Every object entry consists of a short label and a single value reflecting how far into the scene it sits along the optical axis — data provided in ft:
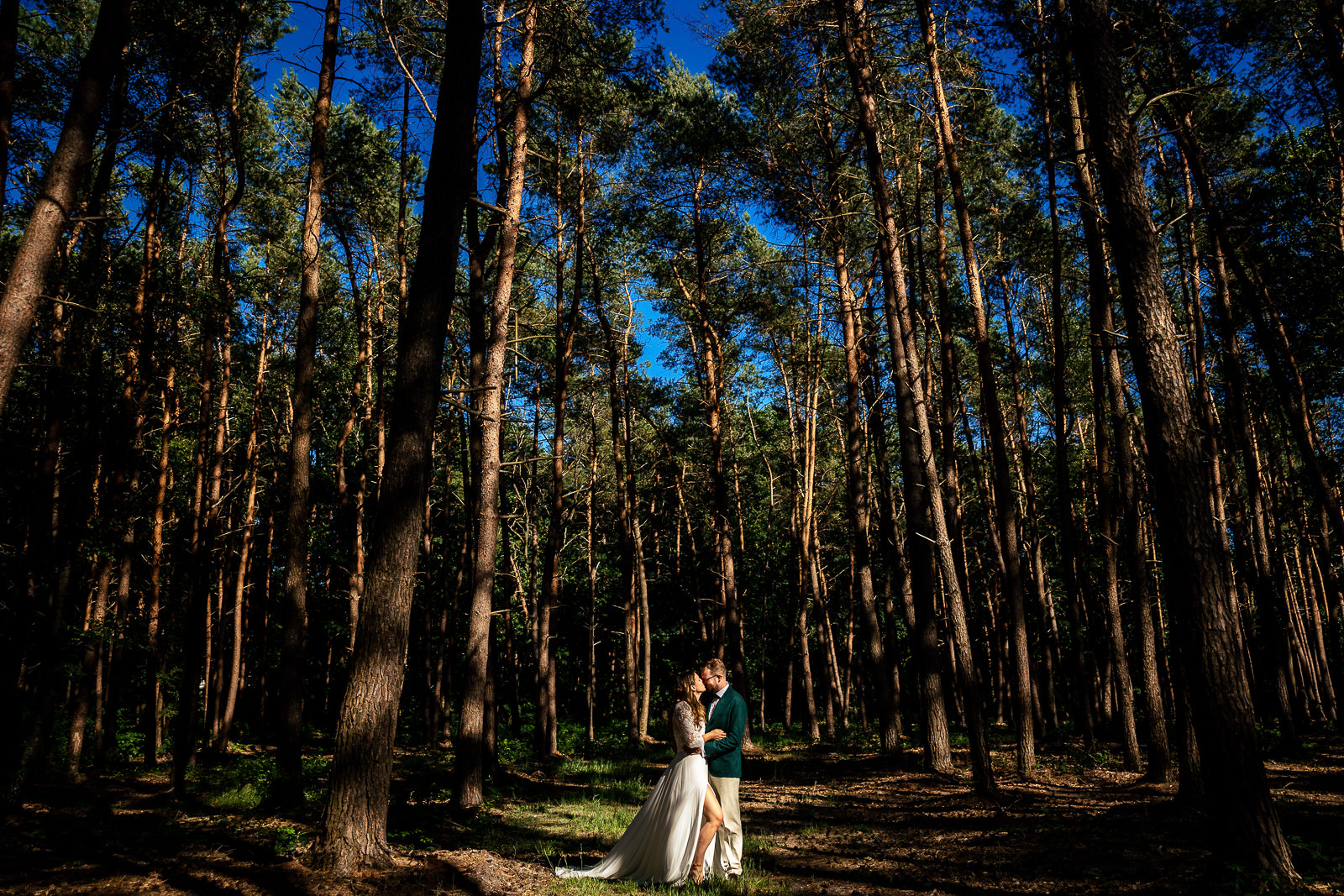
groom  18.25
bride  16.94
